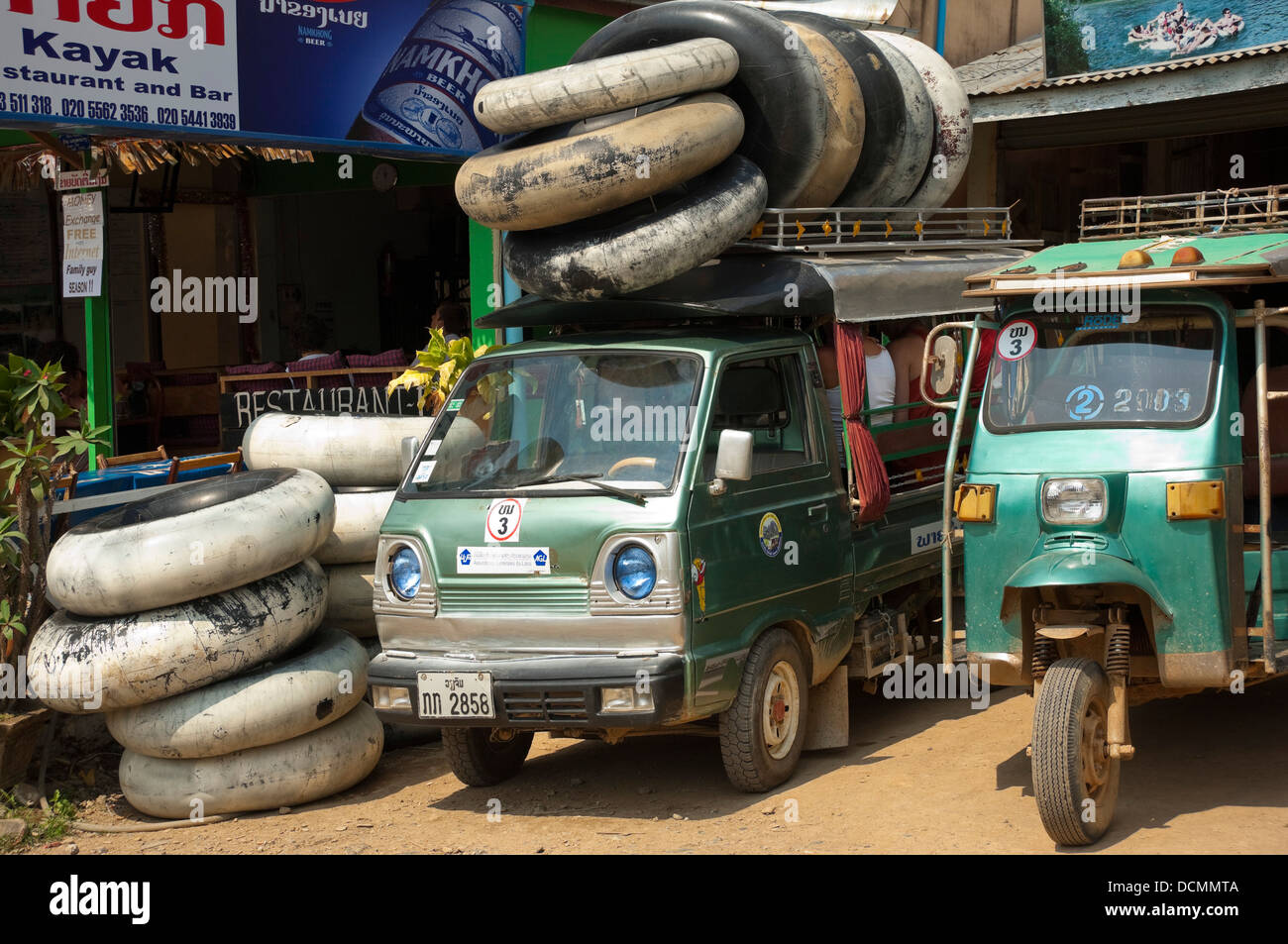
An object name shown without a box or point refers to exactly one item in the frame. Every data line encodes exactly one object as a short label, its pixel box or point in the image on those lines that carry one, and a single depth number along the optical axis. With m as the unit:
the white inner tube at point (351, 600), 7.76
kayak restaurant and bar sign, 8.18
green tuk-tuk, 5.54
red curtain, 7.27
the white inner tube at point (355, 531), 7.70
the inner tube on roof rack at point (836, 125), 7.79
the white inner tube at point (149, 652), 6.50
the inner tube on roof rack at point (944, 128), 8.91
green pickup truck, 6.11
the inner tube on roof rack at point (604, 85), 7.02
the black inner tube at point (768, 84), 7.52
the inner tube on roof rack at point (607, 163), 6.92
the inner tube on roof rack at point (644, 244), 6.95
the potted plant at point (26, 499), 7.09
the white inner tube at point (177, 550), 6.52
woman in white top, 7.67
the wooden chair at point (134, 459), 8.90
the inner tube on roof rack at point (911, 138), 8.55
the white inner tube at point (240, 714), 6.60
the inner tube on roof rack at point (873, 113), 8.24
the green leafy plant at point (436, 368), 9.31
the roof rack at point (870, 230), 7.61
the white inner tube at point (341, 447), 7.88
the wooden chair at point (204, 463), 8.45
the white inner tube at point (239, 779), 6.70
